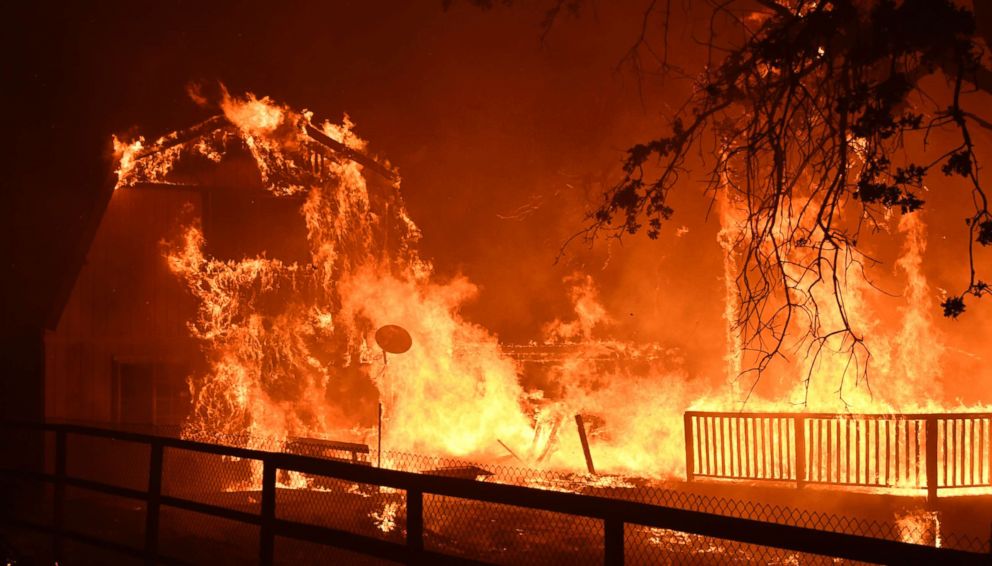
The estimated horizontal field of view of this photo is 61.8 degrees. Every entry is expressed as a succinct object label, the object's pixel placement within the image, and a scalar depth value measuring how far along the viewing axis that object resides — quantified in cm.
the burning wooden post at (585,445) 1489
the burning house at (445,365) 1174
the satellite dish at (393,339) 1650
